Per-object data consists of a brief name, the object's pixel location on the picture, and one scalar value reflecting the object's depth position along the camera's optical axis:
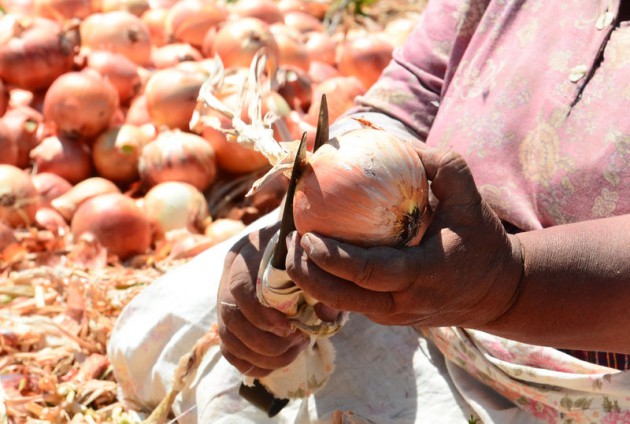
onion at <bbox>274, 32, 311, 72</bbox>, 2.84
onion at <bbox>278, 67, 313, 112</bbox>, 2.64
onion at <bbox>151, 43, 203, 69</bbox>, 2.85
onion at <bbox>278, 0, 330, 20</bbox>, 3.56
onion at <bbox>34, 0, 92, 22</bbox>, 2.97
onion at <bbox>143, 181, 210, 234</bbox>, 2.29
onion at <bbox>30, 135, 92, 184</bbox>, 2.44
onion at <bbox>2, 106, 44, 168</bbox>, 2.42
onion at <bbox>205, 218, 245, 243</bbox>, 2.25
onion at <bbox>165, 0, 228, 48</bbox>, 2.94
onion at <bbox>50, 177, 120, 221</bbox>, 2.32
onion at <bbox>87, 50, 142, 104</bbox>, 2.66
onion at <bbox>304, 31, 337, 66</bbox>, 3.05
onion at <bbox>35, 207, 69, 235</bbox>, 2.28
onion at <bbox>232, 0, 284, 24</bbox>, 3.09
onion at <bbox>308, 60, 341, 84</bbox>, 2.89
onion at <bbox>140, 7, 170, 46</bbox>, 3.10
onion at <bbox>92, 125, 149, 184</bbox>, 2.48
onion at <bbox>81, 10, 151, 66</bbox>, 2.82
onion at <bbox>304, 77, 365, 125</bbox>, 2.52
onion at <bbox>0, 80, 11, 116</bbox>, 2.54
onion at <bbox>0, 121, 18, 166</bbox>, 2.38
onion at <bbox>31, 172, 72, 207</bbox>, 2.34
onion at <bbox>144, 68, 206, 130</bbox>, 2.50
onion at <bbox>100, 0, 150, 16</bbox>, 3.12
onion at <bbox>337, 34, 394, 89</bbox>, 2.82
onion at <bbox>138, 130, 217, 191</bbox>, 2.38
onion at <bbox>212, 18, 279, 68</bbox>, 2.66
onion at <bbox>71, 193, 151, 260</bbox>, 2.17
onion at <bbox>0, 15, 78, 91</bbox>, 2.58
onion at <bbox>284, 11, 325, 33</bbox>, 3.34
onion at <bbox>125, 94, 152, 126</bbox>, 2.63
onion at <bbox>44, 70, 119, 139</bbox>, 2.44
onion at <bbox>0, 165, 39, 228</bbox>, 2.22
